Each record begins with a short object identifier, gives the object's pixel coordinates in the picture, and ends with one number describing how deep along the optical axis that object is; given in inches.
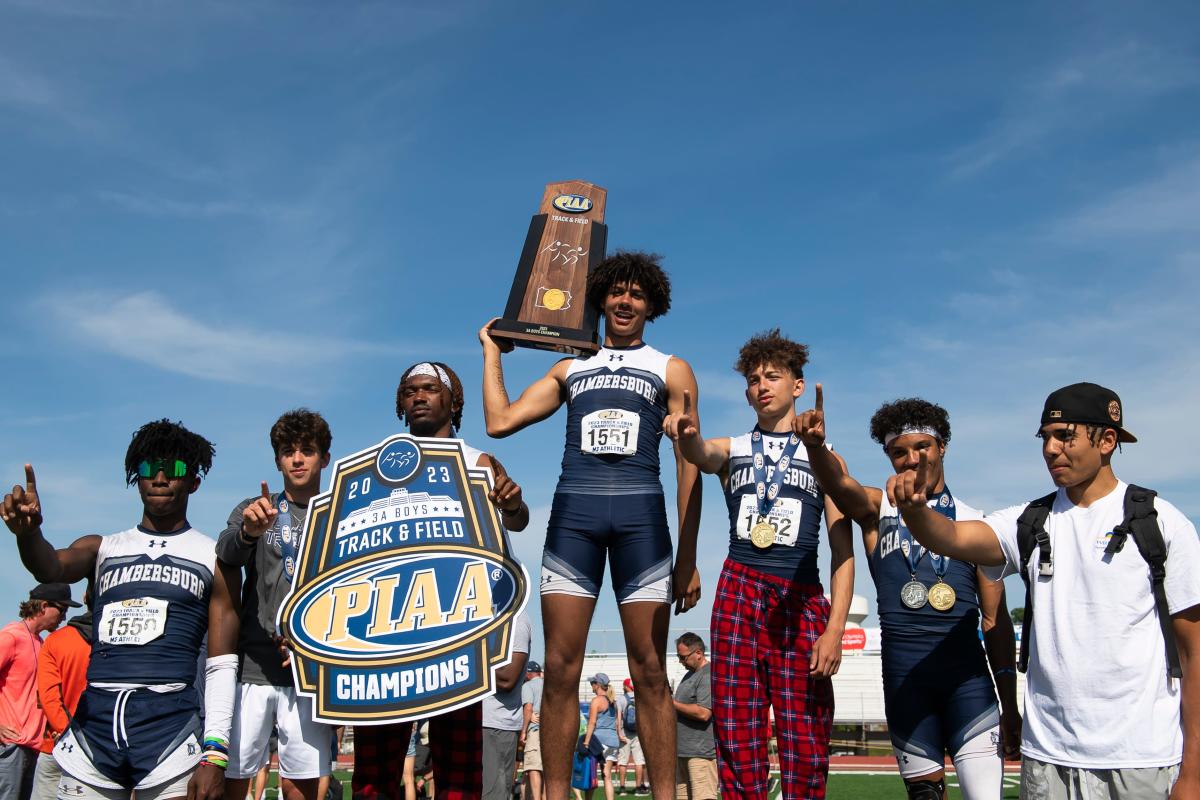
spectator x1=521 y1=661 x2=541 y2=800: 488.7
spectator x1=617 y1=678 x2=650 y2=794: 681.8
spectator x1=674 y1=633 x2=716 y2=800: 395.2
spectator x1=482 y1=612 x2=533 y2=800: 253.4
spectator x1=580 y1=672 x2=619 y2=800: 581.6
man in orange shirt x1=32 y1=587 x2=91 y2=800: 316.8
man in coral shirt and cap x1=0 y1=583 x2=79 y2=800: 329.1
